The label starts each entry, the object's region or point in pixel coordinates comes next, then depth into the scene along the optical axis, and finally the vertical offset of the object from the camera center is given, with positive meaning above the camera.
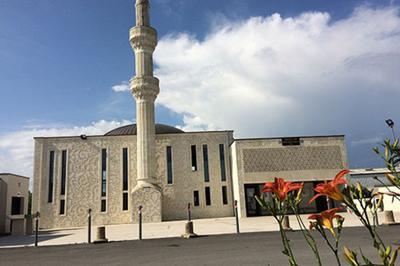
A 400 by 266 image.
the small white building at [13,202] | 23.19 +0.05
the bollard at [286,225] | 15.47 -1.70
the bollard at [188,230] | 14.72 -1.60
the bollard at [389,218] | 16.46 -1.63
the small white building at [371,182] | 29.24 +0.50
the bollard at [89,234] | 14.84 -1.54
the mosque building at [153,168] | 31.00 +2.56
